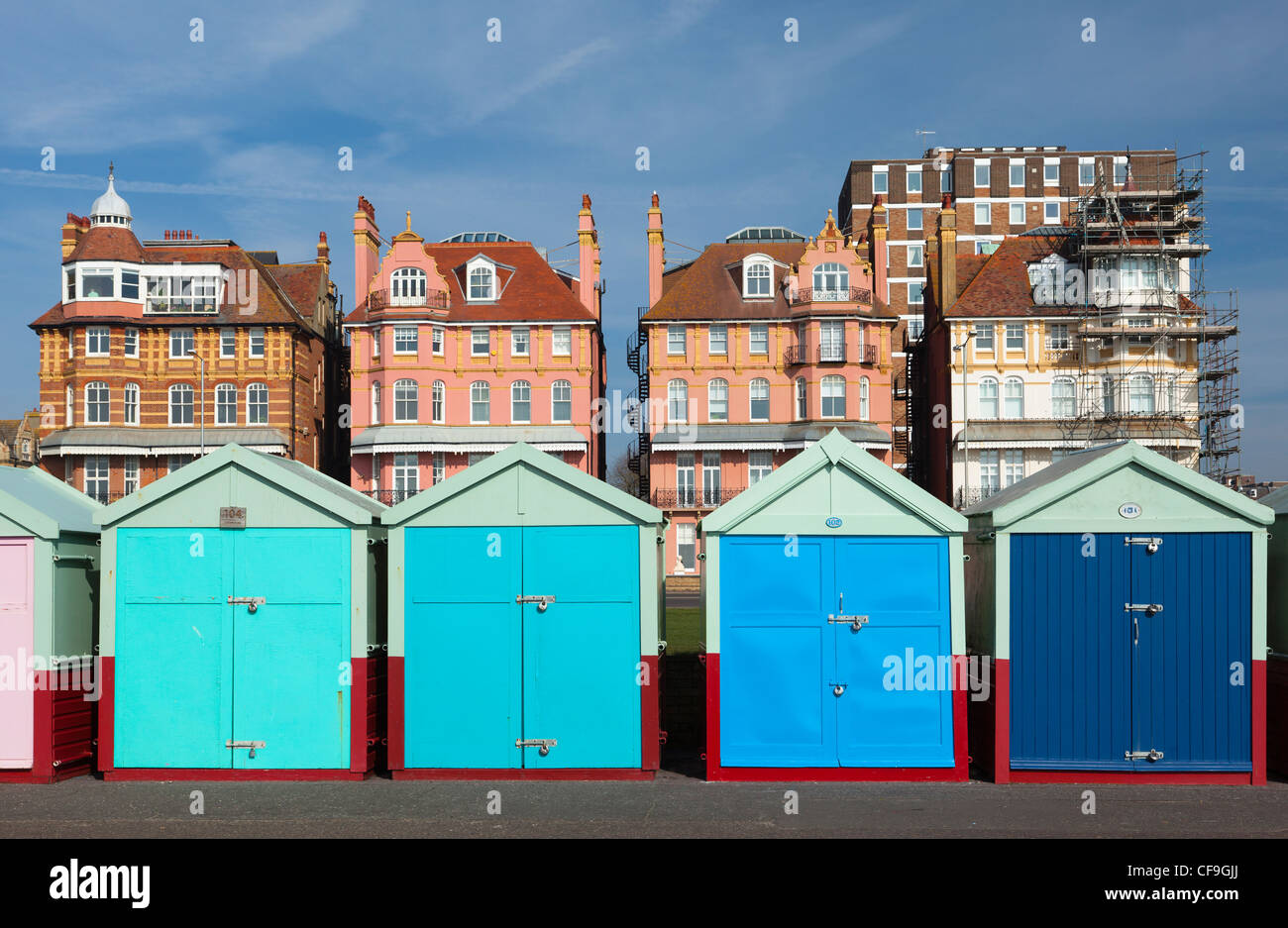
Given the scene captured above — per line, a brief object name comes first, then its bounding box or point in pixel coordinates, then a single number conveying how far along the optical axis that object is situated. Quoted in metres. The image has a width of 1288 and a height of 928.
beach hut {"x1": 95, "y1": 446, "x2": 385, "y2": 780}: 14.65
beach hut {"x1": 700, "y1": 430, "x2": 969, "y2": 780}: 14.36
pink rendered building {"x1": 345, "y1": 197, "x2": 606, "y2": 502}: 53.12
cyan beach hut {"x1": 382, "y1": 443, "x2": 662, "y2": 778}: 14.53
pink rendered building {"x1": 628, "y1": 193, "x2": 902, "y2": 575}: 53.19
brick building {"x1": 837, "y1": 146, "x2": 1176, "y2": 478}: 80.38
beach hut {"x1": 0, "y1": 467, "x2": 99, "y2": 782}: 14.52
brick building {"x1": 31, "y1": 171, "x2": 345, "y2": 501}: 54.12
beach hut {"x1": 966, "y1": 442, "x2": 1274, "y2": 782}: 14.09
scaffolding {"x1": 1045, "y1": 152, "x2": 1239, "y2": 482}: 52.62
